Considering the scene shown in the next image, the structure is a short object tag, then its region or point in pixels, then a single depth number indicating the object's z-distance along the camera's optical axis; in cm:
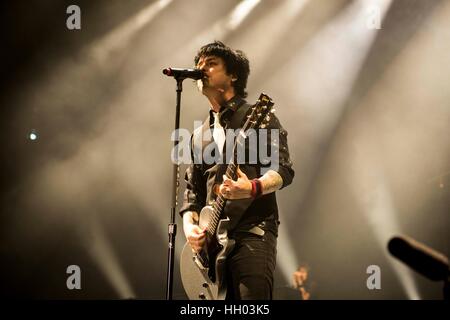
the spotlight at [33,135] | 603
